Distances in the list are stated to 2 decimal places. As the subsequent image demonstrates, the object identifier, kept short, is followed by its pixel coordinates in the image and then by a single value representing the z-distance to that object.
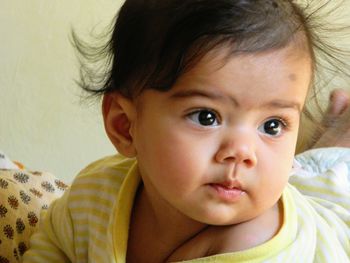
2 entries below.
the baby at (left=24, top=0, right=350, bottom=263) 0.67
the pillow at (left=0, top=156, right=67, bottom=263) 0.86
